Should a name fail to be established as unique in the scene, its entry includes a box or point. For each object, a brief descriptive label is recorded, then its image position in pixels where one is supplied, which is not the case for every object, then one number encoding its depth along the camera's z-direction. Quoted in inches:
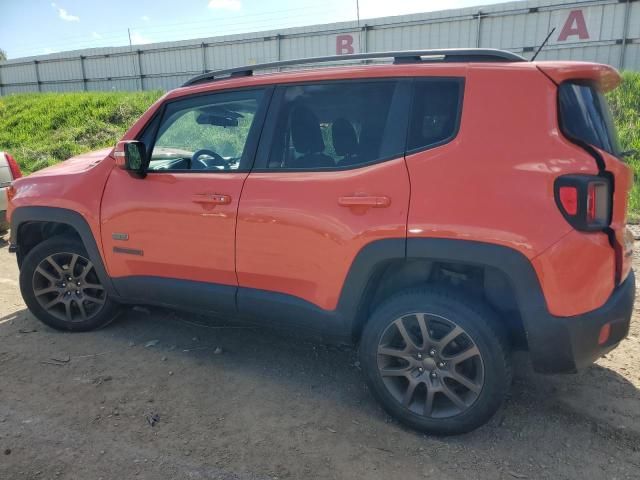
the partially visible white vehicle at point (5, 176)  253.4
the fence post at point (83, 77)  806.2
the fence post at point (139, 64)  733.3
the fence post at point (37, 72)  862.1
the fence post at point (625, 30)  427.8
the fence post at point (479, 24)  485.1
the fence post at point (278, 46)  613.0
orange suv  92.4
